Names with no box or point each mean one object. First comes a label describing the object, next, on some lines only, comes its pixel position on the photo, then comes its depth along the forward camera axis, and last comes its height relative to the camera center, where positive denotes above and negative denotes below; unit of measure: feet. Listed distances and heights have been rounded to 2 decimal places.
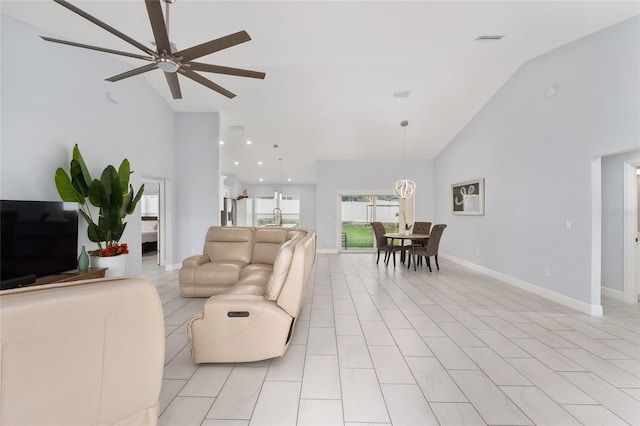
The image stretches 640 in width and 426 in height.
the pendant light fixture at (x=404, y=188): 21.33 +2.02
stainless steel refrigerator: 31.72 +0.08
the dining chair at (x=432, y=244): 19.12 -2.27
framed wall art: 19.19 +1.17
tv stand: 9.78 -2.41
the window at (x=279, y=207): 40.34 +0.54
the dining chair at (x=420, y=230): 21.90 -1.49
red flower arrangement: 12.13 -1.72
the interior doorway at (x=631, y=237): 12.41 -1.13
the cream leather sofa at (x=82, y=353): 2.48 -1.52
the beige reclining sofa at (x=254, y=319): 7.22 -2.88
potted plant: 11.21 +0.54
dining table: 19.96 -1.80
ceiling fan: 6.42 +4.54
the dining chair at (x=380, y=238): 22.03 -2.12
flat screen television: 8.76 -0.97
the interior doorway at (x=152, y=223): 19.49 -0.89
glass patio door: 29.35 -0.15
